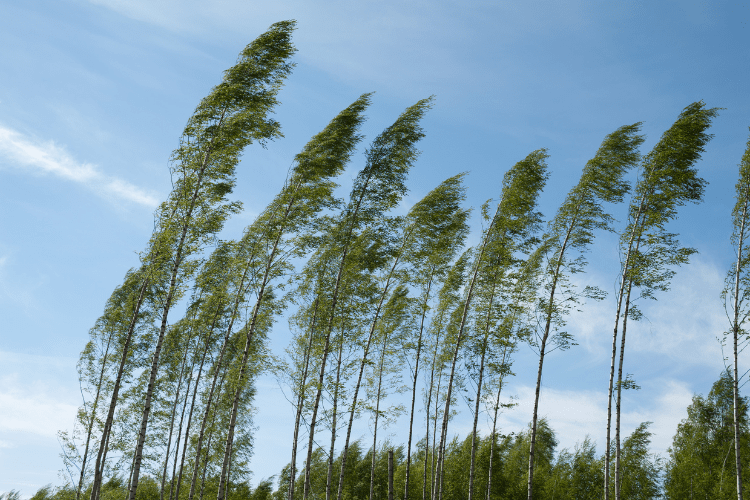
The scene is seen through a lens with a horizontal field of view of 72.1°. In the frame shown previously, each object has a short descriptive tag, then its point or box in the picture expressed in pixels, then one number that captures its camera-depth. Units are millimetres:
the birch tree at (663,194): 17609
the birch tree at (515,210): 19391
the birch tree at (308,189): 16078
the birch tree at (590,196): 18625
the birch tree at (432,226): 19078
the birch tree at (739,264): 15266
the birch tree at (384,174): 17859
